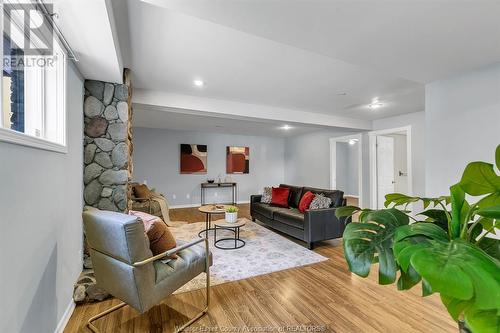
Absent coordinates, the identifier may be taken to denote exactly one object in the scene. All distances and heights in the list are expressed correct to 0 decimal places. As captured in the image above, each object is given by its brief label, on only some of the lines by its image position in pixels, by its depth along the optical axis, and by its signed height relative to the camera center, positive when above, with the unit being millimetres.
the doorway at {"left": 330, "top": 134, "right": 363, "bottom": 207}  8847 -108
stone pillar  2602 +240
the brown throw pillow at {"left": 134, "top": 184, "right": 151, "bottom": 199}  4914 -532
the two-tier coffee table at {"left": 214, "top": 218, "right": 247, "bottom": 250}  3551 -1165
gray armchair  1547 -673
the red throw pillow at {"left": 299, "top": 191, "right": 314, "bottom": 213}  4141 -609
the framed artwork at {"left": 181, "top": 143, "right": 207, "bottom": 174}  7121 +238
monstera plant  503 -226
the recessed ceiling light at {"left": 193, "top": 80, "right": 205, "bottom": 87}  3162 +1140
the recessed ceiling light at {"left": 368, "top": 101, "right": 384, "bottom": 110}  4180 +1110
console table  7343 -620
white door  5707 -22
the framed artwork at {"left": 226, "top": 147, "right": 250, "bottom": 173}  7805 +236
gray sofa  3586 -877
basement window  1241 +578
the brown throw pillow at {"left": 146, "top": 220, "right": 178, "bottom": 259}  1878 -580
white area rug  2727 -1238
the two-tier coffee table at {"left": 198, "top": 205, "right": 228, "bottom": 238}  3867 -720
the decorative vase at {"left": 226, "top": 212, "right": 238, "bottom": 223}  3656 -778
